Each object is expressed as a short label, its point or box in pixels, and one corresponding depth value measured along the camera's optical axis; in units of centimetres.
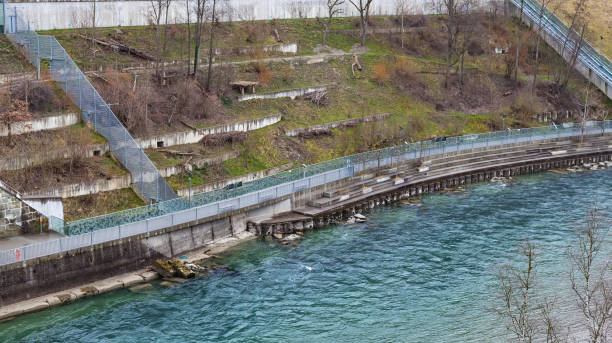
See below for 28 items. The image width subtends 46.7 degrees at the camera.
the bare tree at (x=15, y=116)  4996
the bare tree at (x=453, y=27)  8938
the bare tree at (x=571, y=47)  9262
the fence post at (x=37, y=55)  5872
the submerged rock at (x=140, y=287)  4272
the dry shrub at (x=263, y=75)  7399
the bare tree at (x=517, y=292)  3774
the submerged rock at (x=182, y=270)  4425
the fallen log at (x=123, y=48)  6838
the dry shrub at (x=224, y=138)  6025
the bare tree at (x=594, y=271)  3930
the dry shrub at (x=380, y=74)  8337
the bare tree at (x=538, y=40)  9069
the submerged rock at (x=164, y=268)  4442
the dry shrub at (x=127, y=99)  5781
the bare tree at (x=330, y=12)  8960
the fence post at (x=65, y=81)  5722
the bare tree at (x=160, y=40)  6719
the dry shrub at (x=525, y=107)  8506
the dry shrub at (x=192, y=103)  6375
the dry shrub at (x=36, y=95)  5438
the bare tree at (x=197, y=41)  6855
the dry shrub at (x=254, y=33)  8225
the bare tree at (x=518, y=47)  9056
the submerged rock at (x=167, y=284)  4328
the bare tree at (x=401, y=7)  10164
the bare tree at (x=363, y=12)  9088
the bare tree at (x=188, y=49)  6919
